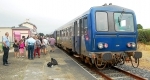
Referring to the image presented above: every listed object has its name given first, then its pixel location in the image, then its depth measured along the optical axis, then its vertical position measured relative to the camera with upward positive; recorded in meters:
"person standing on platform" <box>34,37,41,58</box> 8.24 -0.53
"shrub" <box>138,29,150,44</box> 13.67 +0.25
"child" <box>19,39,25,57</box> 8.14 -0.52
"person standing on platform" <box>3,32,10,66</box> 5.71 -0.30
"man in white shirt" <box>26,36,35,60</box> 7.42 -0.41
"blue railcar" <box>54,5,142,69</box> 4.72 +0.19
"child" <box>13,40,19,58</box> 7.88 -0.49
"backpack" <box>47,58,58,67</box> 5.68 -1.33
